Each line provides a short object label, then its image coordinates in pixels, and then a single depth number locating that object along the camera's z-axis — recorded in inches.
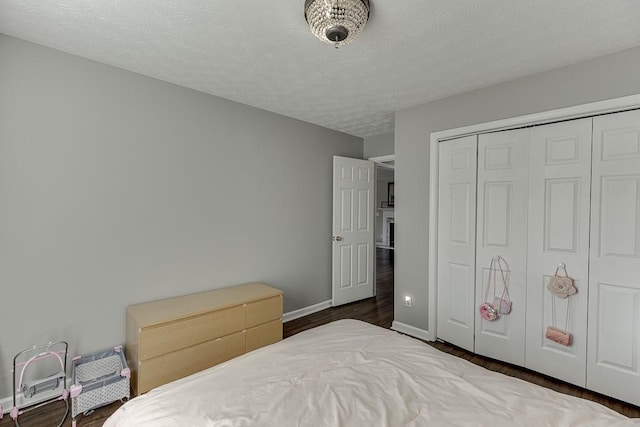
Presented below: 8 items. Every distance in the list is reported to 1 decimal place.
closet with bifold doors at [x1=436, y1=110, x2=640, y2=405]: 81.1
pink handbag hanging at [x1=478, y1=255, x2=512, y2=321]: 101.8
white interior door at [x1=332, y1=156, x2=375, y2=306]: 156.6
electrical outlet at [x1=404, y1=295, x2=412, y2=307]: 127.1
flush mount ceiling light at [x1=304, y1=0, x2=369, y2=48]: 58.5
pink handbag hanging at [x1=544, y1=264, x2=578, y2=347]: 88.1
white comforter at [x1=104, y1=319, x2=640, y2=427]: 42.3
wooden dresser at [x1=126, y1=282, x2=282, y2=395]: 82.0
